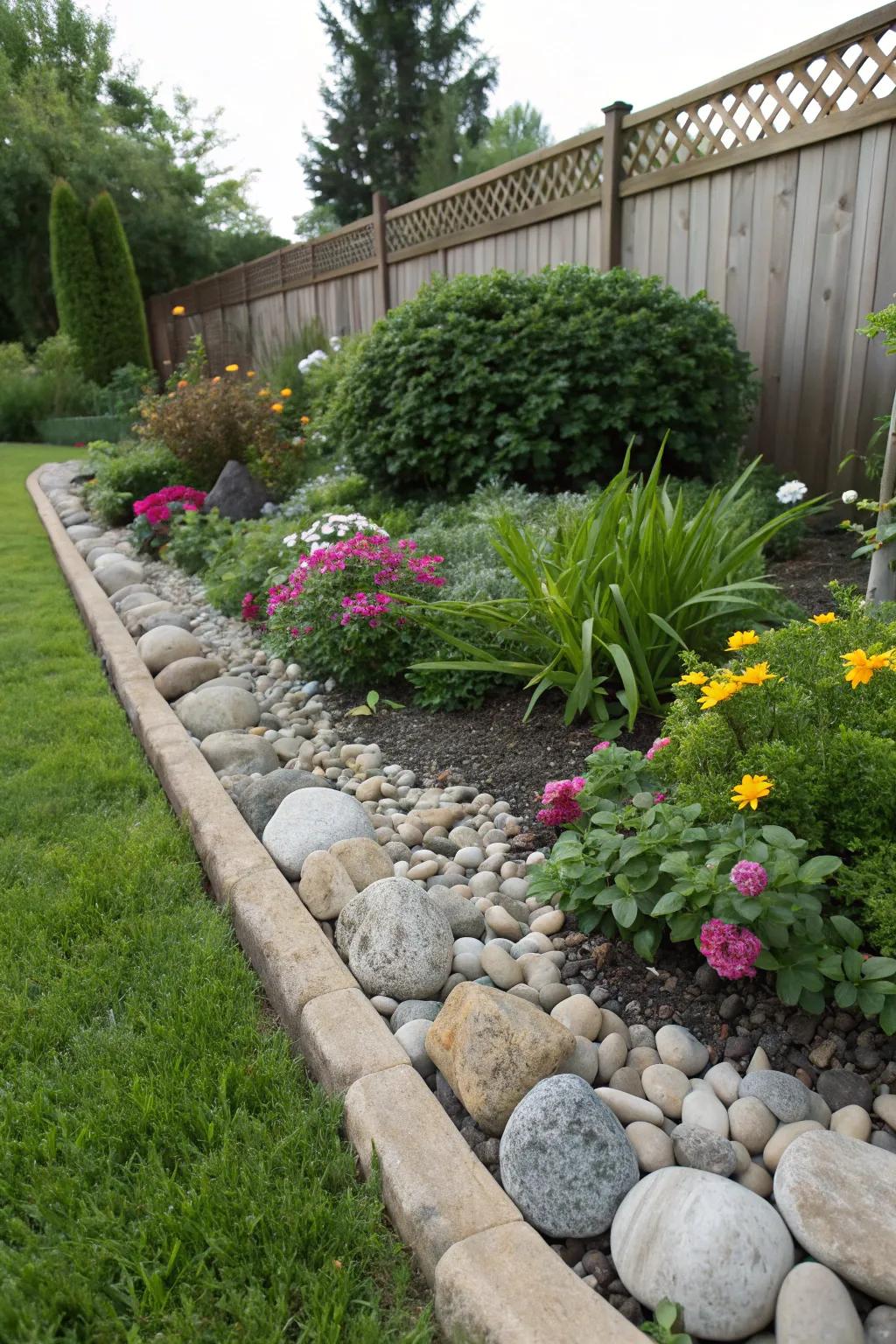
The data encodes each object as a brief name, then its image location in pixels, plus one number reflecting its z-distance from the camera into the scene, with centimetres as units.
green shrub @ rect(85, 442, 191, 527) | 706
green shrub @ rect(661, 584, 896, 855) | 175
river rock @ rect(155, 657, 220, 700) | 361
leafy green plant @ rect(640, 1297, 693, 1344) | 117
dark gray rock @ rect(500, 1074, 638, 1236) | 137
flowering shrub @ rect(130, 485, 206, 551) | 627
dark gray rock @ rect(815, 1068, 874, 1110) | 156
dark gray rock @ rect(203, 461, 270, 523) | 629
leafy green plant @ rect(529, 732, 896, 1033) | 162
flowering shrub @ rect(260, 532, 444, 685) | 338
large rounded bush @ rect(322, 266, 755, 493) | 490
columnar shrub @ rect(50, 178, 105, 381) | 1585
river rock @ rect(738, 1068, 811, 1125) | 153
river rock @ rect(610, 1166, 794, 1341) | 121
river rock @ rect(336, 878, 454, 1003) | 189
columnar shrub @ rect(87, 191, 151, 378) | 1622
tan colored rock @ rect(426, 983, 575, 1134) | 154
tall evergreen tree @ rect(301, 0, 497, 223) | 2511
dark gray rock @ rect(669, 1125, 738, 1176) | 144
